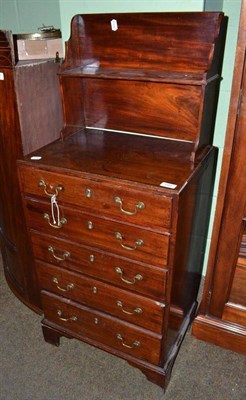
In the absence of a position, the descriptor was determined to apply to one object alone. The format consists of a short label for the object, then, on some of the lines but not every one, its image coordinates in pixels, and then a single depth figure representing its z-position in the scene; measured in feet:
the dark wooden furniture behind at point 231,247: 4.44
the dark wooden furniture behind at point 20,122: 4.84
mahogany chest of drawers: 4.28
